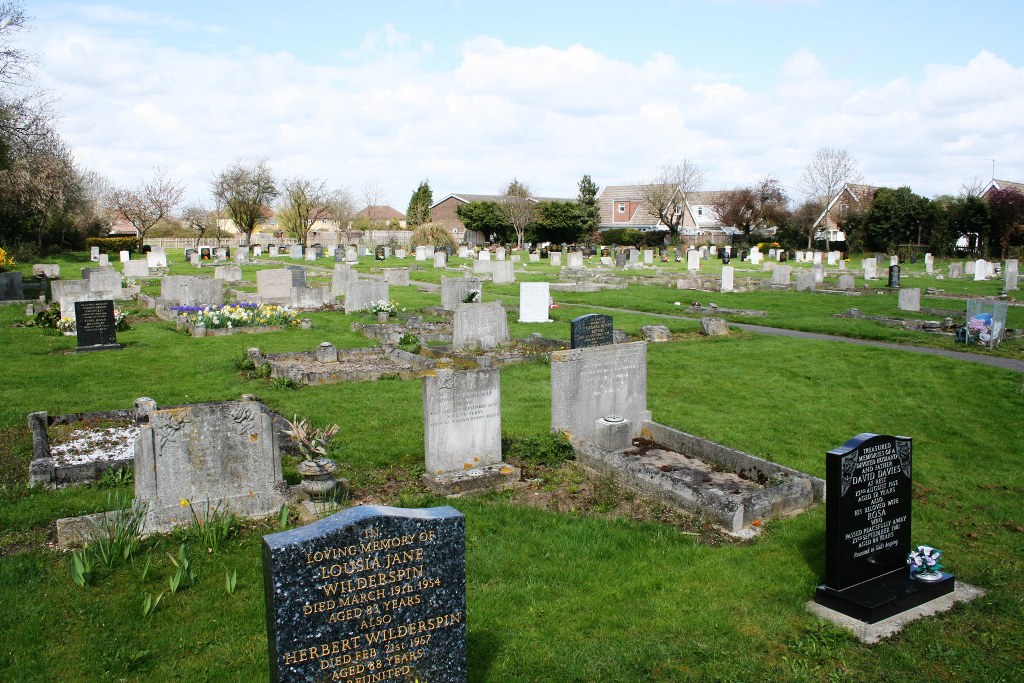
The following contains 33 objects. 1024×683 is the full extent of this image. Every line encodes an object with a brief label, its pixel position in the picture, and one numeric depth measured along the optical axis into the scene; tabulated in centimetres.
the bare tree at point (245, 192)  7250
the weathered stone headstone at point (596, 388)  1025
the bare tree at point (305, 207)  7431
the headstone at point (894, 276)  3344
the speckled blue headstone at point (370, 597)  390
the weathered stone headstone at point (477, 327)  1725
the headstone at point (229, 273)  3366
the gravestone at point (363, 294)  2427
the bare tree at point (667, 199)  7788
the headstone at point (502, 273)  3562
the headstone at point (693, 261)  4422
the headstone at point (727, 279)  3253
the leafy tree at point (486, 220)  7650
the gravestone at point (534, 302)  2180
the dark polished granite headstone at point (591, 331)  1469
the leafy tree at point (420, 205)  8584
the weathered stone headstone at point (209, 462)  719
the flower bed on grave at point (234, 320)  1972
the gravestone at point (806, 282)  3280
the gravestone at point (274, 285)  2614
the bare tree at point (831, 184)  7000
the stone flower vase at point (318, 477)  782
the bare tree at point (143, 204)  7369
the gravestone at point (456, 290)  2417
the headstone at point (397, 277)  3394
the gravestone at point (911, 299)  2428
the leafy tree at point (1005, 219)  5347
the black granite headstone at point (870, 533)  591
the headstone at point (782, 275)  3481
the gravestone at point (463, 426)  898
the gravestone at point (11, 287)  2630
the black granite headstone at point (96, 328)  1723
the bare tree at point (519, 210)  6902
